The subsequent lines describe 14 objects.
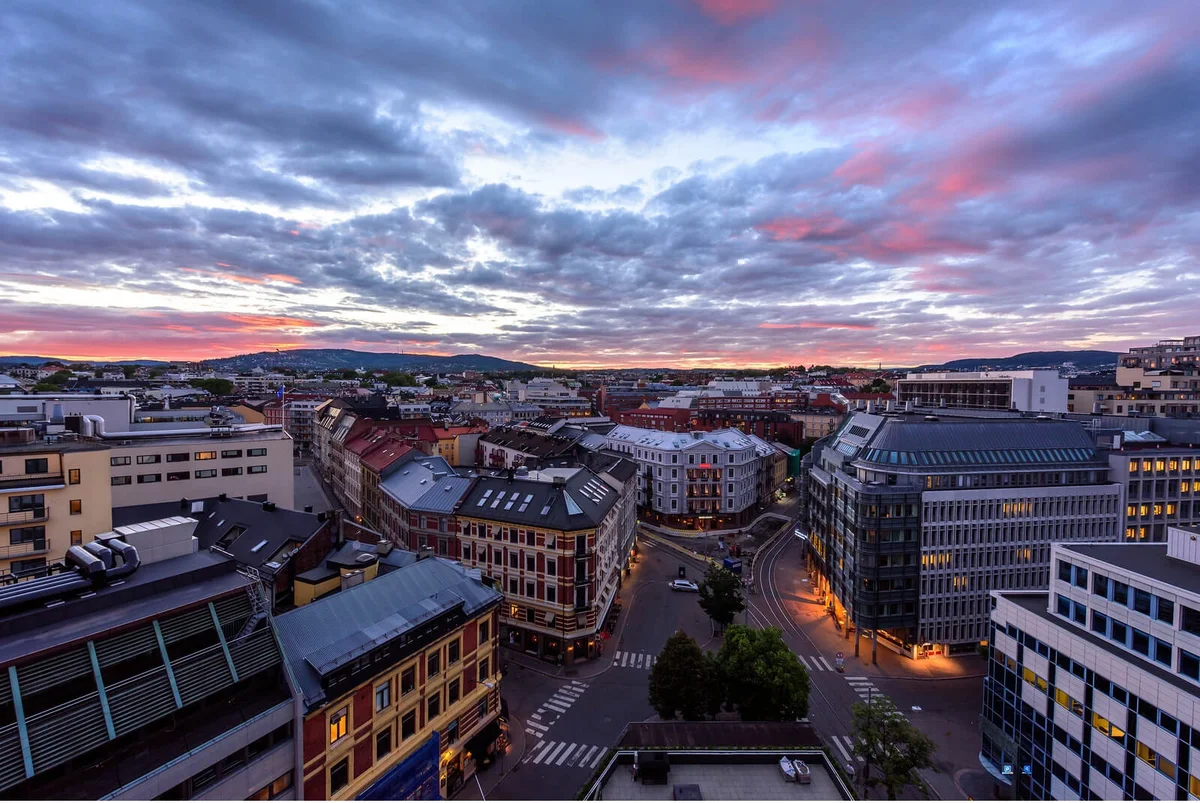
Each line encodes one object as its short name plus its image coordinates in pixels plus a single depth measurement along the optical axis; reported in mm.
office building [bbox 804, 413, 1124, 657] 65562
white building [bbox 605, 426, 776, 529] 117375
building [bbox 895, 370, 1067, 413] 124312
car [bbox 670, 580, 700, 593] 82625
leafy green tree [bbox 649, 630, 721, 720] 46781
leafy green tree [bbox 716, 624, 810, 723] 45219
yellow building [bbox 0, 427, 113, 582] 47844
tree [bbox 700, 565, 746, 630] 64875
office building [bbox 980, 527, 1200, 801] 33281
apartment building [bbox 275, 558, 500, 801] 31109
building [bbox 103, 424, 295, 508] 69500
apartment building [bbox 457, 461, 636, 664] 61375
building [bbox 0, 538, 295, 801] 22516
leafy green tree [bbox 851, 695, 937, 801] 39406
